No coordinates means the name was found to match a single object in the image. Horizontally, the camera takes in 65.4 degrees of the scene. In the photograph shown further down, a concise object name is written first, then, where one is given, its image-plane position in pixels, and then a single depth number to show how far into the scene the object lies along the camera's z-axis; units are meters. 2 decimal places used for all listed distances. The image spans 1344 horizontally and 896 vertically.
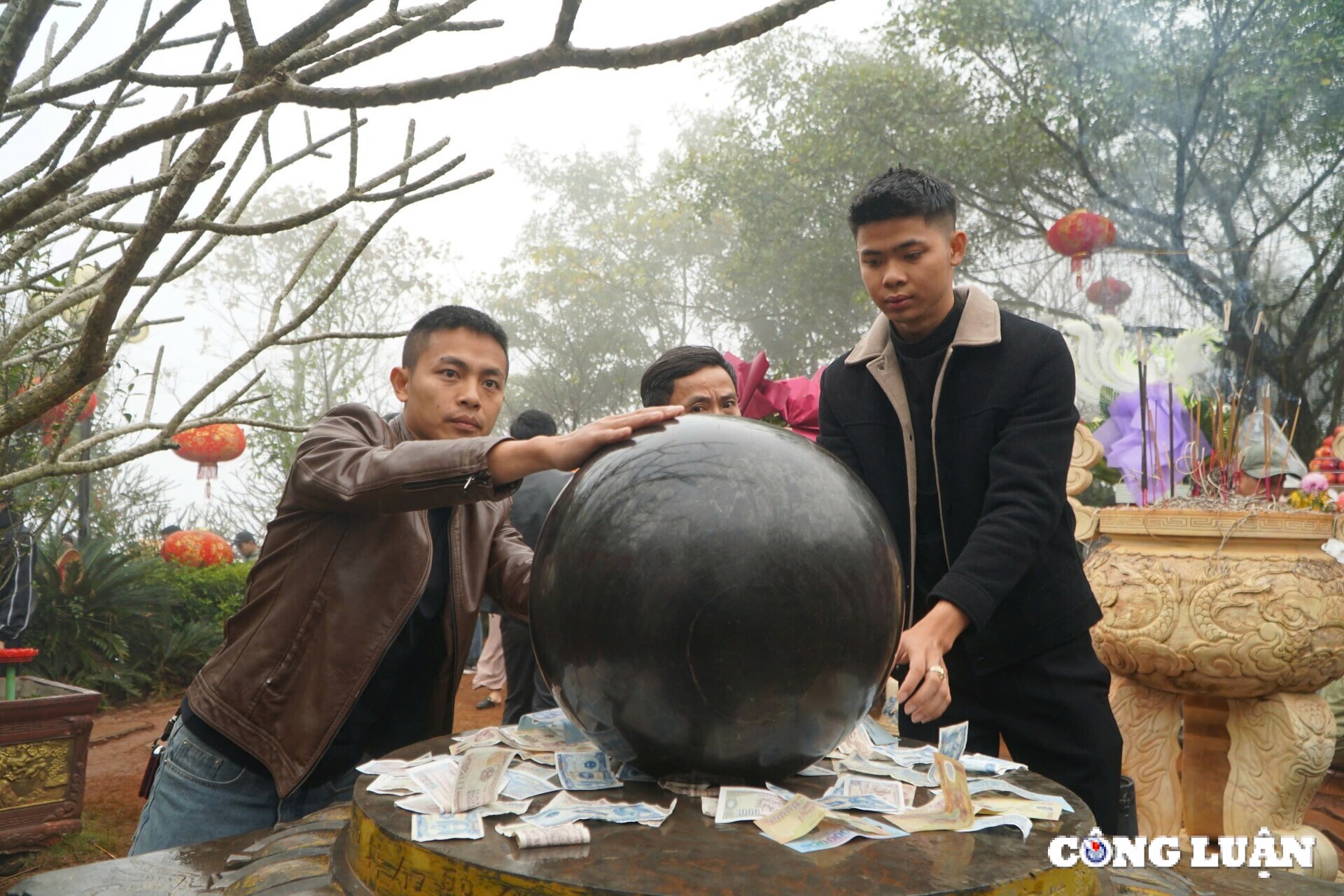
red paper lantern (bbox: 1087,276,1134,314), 14.77
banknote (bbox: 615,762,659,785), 2.07
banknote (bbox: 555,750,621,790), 2.01
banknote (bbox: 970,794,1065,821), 1.93
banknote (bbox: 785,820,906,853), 1.71
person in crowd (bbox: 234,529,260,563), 17.92
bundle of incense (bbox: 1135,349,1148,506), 4.27
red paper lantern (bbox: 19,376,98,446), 7.03
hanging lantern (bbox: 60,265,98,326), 3.59
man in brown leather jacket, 2.33
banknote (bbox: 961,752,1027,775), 2.23
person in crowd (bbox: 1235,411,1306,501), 5.29
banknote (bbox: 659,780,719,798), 1.97
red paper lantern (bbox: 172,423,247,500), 14.45
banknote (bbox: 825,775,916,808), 1.97
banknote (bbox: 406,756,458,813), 1.93
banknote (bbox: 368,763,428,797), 2.00
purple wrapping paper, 5.21
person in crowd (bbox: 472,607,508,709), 10.43
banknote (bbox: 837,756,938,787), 2.10
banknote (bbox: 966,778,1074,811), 1.99
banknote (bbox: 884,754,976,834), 1.85
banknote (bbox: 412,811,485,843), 1.75
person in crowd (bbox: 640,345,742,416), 3.73
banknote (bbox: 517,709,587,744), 2.39
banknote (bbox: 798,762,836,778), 2.14
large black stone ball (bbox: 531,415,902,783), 1.85
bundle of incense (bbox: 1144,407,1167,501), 4.88
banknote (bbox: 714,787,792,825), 1.83
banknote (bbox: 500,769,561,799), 1.95
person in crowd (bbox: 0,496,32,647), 6.68
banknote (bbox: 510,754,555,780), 2.07
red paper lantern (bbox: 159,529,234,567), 13.83
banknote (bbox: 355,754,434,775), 2.11
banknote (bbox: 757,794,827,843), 1.75
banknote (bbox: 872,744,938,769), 2.26
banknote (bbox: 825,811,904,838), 1.80
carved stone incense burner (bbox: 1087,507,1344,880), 4.13
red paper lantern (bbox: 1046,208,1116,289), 13.88
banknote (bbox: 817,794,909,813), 1.92
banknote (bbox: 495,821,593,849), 1.70
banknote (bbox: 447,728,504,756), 2.33
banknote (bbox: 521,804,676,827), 1.81
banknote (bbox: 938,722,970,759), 2.12
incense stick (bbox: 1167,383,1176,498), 4.63
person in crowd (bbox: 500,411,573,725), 6.35
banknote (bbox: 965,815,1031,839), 1.84
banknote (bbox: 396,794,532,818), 1.86
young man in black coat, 2.64
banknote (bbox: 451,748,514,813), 1.89
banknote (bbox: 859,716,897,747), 2.47
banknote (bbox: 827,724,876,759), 2.34
